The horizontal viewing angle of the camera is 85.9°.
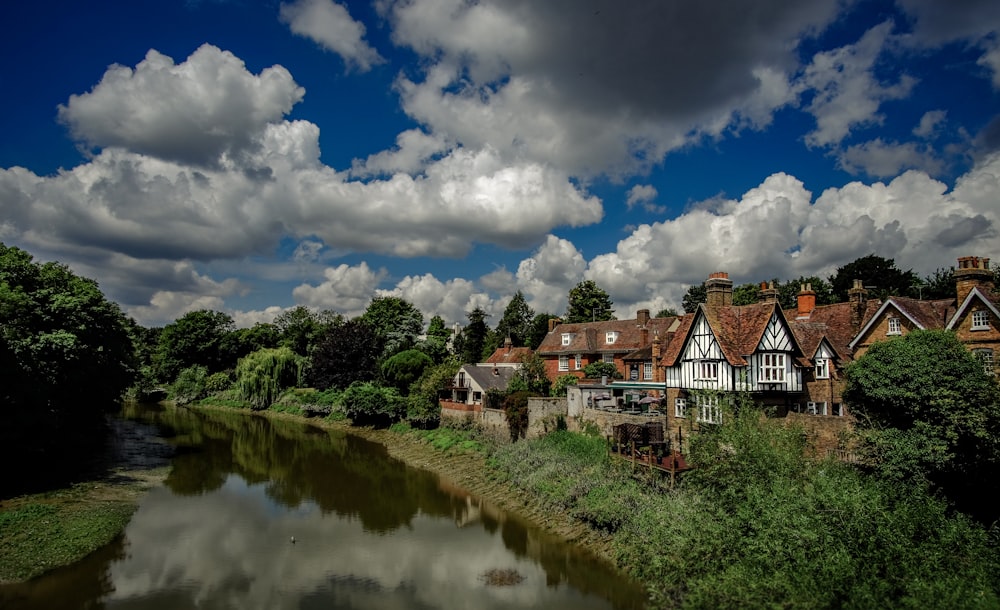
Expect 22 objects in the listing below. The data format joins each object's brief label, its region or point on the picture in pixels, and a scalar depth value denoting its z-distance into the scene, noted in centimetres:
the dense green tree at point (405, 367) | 5325
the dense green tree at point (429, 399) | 4544
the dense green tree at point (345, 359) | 5859
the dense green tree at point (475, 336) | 7731
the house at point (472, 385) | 4319
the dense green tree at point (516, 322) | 7756
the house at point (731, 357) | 2603
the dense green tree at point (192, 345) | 7712
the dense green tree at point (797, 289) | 5844
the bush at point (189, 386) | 7300
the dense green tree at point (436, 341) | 6756
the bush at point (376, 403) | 4888
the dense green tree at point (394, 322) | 6675
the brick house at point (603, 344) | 4366
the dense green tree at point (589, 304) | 6894
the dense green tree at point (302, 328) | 8162
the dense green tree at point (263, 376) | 6450
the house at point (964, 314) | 2417
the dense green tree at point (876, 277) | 5238
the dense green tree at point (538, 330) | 6988
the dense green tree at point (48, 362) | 2501
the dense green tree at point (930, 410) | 1629
